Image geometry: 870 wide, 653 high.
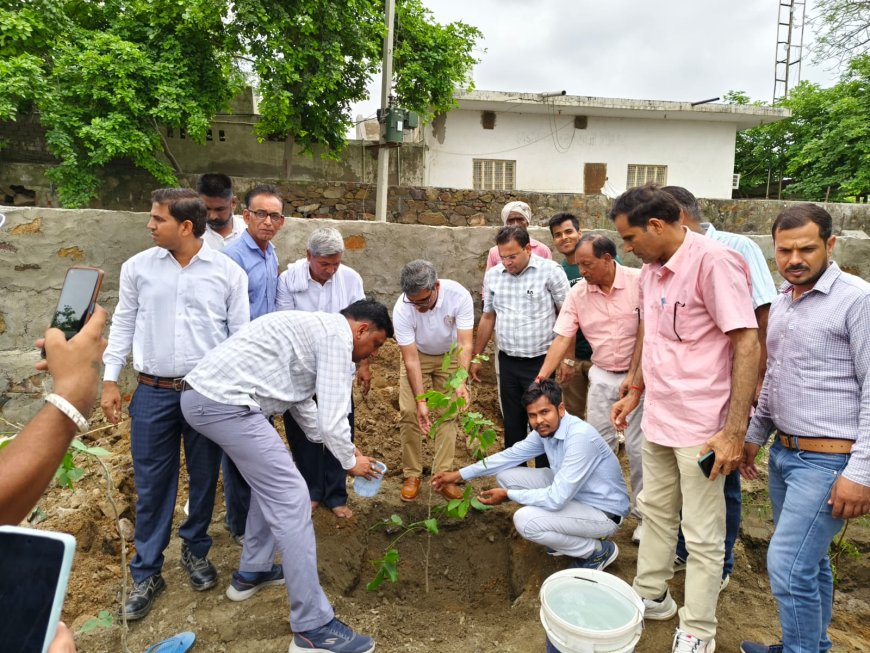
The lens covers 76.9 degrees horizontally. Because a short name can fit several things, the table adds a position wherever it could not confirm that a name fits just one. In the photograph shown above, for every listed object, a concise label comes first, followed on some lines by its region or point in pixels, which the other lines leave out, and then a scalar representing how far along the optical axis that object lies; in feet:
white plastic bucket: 6.15
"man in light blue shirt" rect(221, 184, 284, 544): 10.25
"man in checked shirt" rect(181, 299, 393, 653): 7.78
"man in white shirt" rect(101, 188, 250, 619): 8.69
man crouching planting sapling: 9.27
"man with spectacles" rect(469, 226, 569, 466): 11.51
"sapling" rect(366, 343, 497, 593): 9.12
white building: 48.78
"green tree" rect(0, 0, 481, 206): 29.63
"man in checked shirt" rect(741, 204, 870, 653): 6.37
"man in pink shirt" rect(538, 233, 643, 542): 10.34
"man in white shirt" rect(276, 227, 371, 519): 10.63
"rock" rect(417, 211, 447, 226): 35.01
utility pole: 30.50
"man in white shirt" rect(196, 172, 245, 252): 11.16
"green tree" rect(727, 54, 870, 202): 46.47
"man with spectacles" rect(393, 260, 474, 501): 11.57
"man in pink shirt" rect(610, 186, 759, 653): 6.95
